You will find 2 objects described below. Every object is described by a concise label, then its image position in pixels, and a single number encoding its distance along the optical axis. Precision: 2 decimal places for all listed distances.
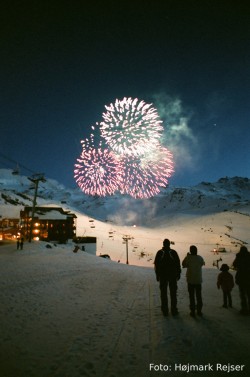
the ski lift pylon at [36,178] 43.62
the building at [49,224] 72.31
